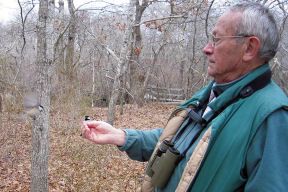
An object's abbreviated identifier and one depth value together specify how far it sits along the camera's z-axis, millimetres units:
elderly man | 1360
